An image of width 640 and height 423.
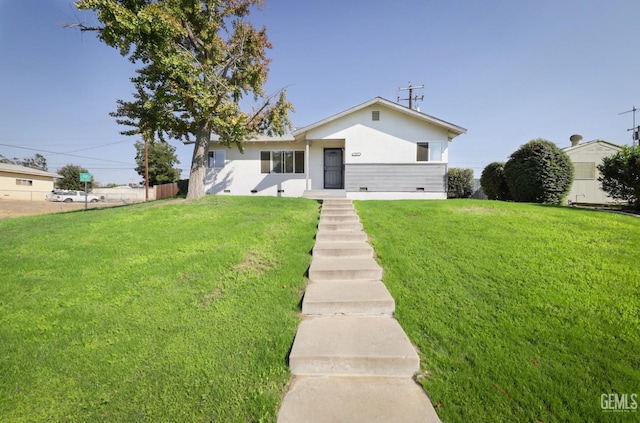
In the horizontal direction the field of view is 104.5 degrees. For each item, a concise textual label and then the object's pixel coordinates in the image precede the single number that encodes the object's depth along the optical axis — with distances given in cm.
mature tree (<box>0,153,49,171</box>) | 6996
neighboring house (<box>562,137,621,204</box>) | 1597
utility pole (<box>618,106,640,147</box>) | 2260
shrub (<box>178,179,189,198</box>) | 1781
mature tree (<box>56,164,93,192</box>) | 4534
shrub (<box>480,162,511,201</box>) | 1358
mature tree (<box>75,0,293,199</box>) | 794
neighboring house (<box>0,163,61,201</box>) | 2830
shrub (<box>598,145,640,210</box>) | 882
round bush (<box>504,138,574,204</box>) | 1034
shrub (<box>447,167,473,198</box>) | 1858
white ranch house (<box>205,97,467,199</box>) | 1227
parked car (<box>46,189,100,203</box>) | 3103
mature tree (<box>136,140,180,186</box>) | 4169
